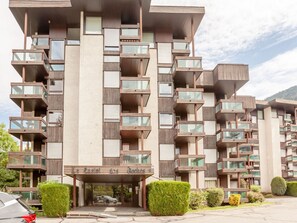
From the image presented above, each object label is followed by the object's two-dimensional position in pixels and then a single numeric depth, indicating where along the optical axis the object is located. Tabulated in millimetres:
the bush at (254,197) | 24286
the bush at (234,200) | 22294
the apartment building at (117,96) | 22381
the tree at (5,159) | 29978
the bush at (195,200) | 19946
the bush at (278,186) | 36517
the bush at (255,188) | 29208
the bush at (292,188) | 36485
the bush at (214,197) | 21623
